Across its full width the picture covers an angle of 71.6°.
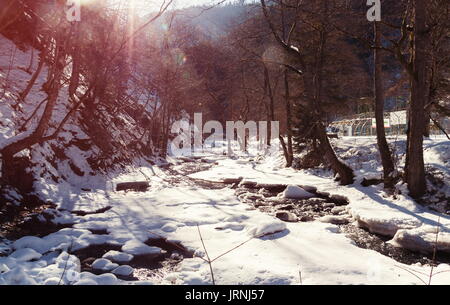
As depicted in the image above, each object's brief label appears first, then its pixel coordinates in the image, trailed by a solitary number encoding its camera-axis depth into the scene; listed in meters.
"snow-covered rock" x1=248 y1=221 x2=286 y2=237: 5.74
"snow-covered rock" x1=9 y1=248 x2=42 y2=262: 4.42
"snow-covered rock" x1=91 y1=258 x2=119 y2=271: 4.45
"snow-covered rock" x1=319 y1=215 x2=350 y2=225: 7.02
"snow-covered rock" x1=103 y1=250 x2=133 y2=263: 4.84
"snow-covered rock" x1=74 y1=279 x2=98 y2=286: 3.71
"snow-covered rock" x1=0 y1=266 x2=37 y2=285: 3.64
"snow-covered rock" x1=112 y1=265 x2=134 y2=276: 4.30
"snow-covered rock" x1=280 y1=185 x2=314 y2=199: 9.95
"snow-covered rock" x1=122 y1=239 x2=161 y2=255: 5.19
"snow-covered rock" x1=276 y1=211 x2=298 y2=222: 7.12
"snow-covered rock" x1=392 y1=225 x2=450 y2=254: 5.19
